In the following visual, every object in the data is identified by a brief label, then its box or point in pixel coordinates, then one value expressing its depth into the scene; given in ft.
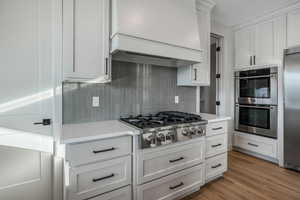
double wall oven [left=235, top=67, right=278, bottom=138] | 9.02
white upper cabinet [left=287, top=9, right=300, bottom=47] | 8.07
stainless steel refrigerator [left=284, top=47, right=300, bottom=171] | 7.86
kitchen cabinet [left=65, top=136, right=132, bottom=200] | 3.91
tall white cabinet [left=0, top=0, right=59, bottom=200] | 4.52
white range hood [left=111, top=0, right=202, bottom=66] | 5.13
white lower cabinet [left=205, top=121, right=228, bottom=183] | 6.75
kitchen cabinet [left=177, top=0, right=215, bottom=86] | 7.65
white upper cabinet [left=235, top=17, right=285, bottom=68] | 8.86
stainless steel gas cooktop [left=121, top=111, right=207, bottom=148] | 4.84
